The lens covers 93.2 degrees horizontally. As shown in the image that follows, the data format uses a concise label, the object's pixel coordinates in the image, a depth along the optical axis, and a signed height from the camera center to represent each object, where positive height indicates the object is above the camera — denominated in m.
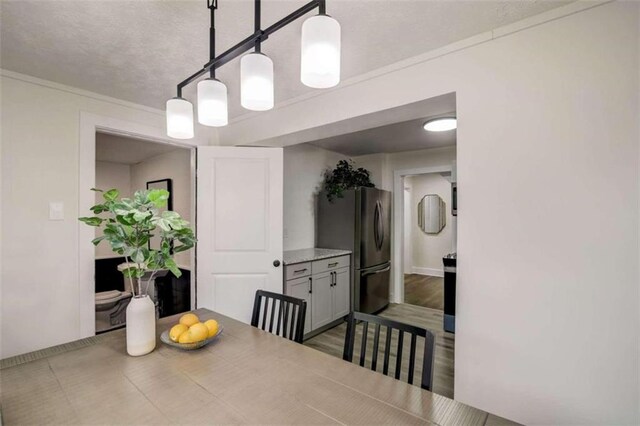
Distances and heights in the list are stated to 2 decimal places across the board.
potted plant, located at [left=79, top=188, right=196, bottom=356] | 1.21 -0.11
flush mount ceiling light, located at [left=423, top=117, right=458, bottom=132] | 3.01 +0.92
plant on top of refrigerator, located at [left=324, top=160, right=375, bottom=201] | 3.98 +0.45
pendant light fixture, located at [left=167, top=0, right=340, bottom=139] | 0.90 +0.48
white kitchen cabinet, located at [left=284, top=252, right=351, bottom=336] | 3.13 -0.82
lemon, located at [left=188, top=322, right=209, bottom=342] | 1.27 -0.50
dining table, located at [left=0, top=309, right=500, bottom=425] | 0.88 -0.59
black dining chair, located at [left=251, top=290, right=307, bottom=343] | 1.57 -0.55
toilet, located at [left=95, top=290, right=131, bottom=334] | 3.53 -1.17
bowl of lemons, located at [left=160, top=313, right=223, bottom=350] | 1.27 -0.52
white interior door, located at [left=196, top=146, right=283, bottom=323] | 2.80 -0.13
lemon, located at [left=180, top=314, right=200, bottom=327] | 1.37 -0.49
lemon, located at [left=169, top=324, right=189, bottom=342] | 1.30 -0.51
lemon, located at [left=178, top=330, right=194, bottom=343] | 1.26 -0.53
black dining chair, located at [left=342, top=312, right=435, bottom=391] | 1.14 -0.53
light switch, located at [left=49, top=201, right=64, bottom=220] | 2.13 +0.02
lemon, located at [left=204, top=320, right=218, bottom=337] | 1.35 -0.51
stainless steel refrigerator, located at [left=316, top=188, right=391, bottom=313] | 3.82 -0.29
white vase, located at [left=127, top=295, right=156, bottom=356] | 1.25 -0.48
